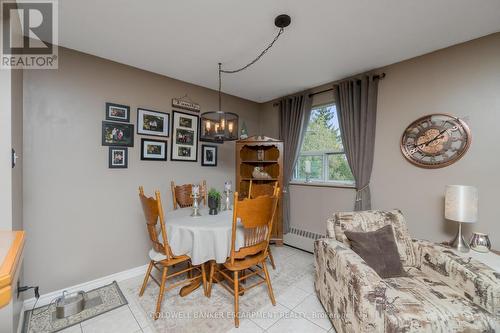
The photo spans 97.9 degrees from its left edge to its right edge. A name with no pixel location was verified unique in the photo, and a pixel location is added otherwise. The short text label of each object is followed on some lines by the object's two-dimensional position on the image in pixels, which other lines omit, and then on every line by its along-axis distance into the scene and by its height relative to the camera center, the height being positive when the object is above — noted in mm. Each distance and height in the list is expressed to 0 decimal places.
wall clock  2055 +256
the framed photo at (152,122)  2610 +449
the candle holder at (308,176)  3354 -214
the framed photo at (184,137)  2929 +314
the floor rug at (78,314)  1728 -1352
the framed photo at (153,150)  2648 +109
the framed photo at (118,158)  2406 -4
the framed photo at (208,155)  3254 +74
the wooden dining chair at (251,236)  1748 -662
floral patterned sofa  1200 -811
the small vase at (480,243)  1771 -622
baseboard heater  3170 -1155
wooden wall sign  2930 +774
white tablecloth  1872 -698
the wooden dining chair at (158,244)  1825 -766
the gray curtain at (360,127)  2592 +456
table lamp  1775 -333
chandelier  2192 +356
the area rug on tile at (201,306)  1744 -1323
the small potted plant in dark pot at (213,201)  2328 -440
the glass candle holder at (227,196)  2615 -434
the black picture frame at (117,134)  2367 +265
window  3023 +191
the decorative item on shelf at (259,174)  3510 -206
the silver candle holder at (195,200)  2273 -434
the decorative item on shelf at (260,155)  3773 +110
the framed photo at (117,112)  2391 +509
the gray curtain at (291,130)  3303 +512
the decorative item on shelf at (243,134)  2893 +362
